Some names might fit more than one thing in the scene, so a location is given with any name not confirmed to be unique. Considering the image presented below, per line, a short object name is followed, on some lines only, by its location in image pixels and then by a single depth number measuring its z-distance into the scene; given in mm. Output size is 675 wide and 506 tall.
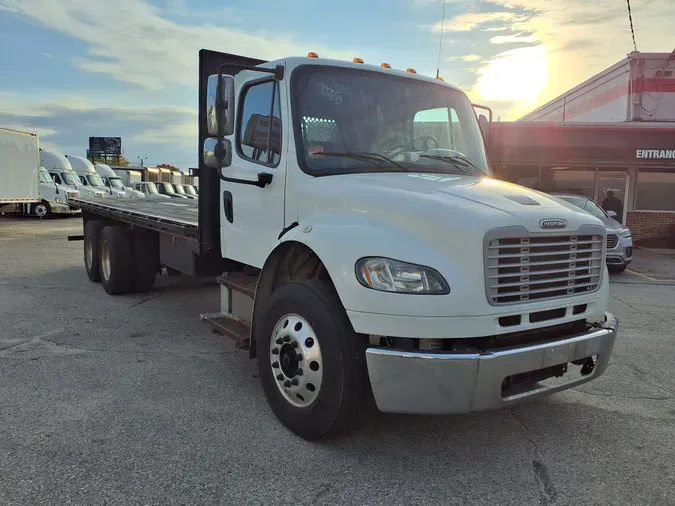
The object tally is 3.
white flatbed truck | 2963
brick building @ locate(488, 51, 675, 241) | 16891
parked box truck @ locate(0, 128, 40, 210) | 19281
